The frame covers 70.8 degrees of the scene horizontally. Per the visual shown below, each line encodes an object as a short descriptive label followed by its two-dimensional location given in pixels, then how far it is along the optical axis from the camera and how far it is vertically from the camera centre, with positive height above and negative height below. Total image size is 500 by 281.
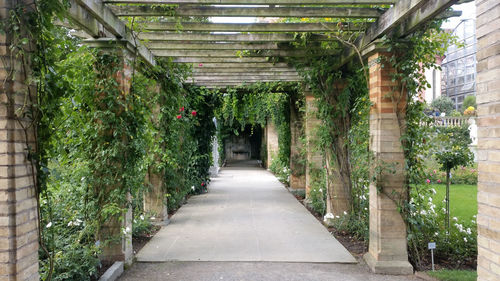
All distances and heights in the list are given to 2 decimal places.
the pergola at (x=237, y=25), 3.13 +1.16
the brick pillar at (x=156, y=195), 6.00 -1.07
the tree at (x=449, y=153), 4.24 -0.32
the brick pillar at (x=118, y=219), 3.74 -0.93
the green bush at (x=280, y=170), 11.15 -1.45
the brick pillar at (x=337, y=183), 5.64 -0.89
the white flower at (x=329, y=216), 5.46 -1.34
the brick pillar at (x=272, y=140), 15.45 -0.41
